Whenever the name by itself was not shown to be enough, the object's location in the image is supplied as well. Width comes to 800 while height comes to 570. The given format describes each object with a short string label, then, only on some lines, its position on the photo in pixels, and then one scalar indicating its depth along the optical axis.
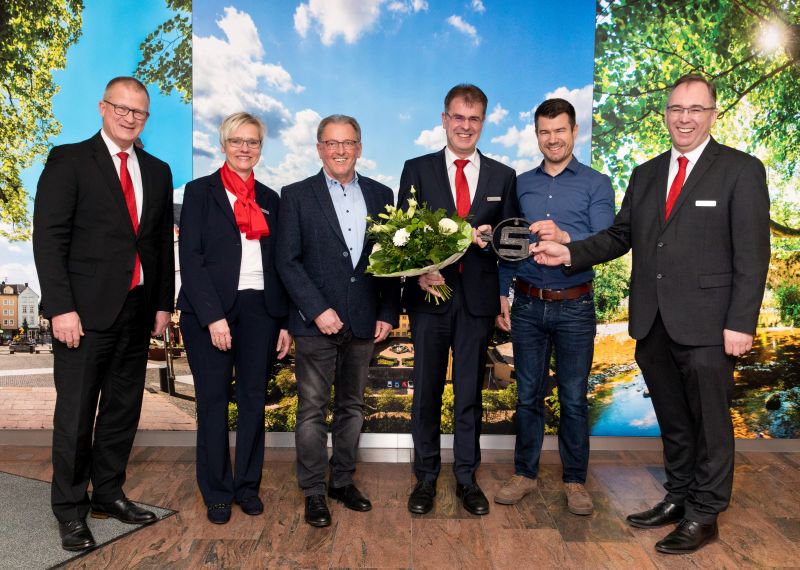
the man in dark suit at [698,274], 2.75
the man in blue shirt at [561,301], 3.21
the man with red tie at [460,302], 3.16
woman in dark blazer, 2.96
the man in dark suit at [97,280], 2.77
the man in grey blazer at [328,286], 3.00
